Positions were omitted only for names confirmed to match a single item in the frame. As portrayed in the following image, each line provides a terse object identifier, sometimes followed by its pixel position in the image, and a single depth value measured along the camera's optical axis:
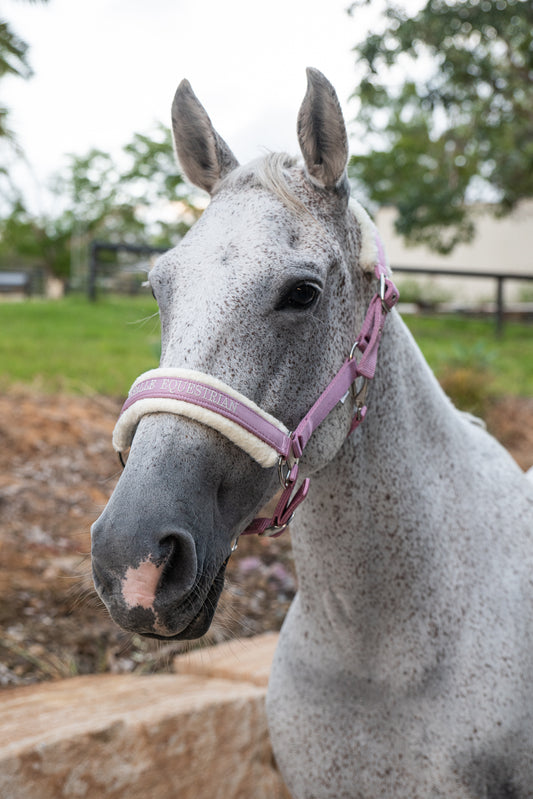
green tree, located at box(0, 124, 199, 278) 25.09
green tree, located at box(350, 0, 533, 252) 6.07
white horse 1.41
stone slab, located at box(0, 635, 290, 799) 2.40
